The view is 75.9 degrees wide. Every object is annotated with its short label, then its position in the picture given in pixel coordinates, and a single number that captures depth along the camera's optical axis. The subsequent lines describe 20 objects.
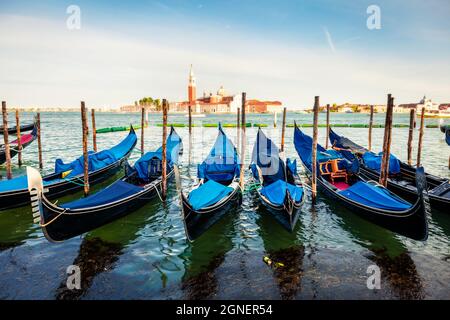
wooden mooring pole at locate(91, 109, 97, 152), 13.03
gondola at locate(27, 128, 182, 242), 4.71
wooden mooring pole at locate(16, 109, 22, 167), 12.25
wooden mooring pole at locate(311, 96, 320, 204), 8.03
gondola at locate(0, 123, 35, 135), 17.62
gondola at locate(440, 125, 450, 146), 15.51
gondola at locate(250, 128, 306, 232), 6.01
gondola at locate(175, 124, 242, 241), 5.63
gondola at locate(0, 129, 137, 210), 7.19
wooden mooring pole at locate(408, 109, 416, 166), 12.37
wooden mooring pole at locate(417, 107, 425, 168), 11.75
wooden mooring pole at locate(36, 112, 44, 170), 12.85
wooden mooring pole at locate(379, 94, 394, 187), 8.02
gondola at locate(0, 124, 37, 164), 12.89
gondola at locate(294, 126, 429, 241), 5.18
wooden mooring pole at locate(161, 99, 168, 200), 8.12
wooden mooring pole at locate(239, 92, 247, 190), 8.62
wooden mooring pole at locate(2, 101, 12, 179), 9.84
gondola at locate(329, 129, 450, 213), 7.25
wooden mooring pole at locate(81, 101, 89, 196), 7.82
